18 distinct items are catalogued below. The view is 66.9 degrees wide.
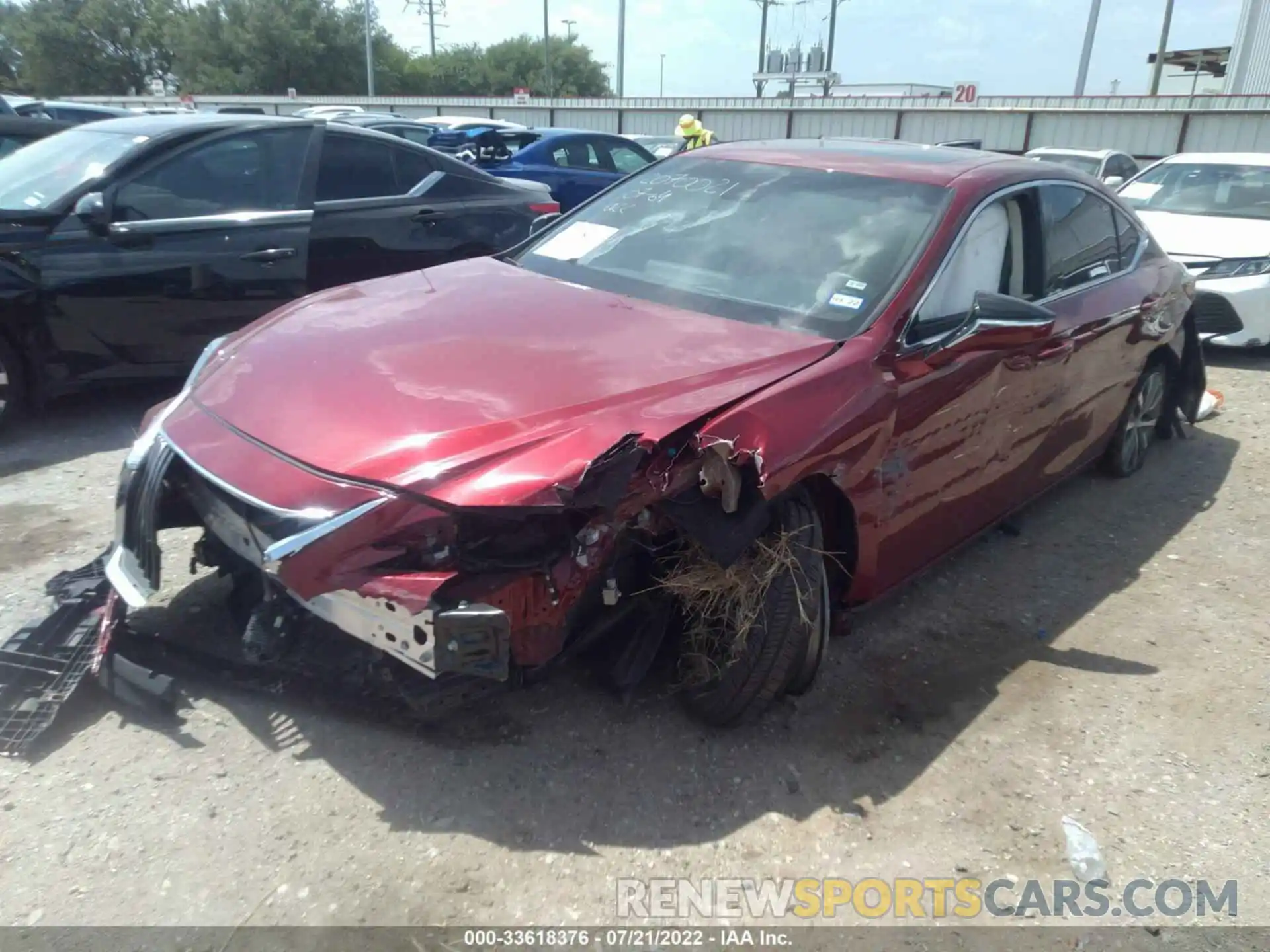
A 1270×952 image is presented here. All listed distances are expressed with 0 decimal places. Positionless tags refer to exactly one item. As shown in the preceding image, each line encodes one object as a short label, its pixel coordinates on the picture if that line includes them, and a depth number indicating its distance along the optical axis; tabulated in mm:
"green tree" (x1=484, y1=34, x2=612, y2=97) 76000
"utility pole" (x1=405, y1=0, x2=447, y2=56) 70125
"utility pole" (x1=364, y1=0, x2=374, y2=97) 47397
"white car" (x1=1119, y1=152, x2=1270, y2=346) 7617
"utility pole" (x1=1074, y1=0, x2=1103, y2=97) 30500
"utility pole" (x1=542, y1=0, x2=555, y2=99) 56125
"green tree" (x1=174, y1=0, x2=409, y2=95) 57969
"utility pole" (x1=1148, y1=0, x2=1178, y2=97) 32938
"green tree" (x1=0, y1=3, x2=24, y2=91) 58312
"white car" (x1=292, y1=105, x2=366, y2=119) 21172
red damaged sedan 2402
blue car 11586
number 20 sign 28734
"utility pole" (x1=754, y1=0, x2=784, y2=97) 53062
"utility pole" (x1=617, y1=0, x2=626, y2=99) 45812
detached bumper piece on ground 2824
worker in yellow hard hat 12375
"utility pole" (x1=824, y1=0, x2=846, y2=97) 47000
